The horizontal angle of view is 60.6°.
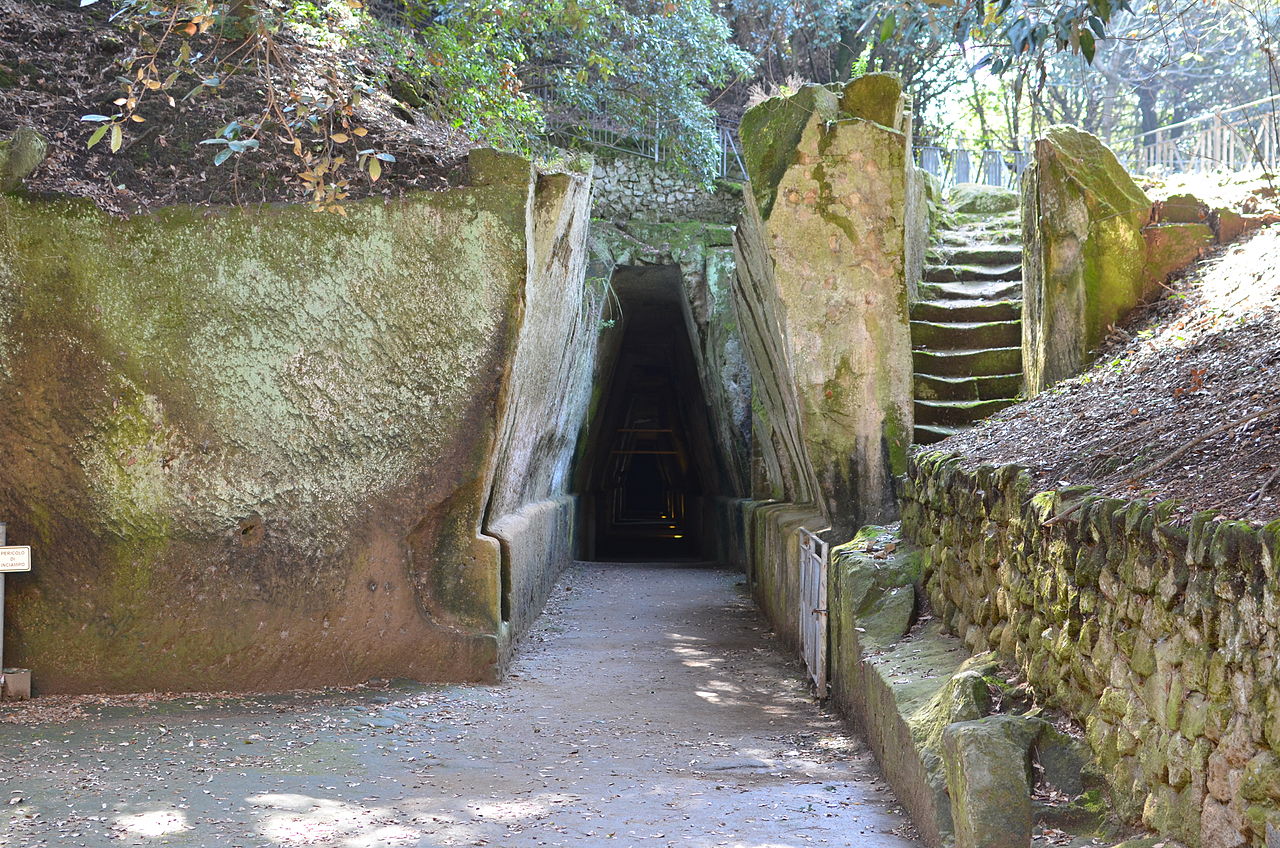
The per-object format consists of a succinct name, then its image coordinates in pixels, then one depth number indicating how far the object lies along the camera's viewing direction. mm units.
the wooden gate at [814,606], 6781
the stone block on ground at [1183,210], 7477
